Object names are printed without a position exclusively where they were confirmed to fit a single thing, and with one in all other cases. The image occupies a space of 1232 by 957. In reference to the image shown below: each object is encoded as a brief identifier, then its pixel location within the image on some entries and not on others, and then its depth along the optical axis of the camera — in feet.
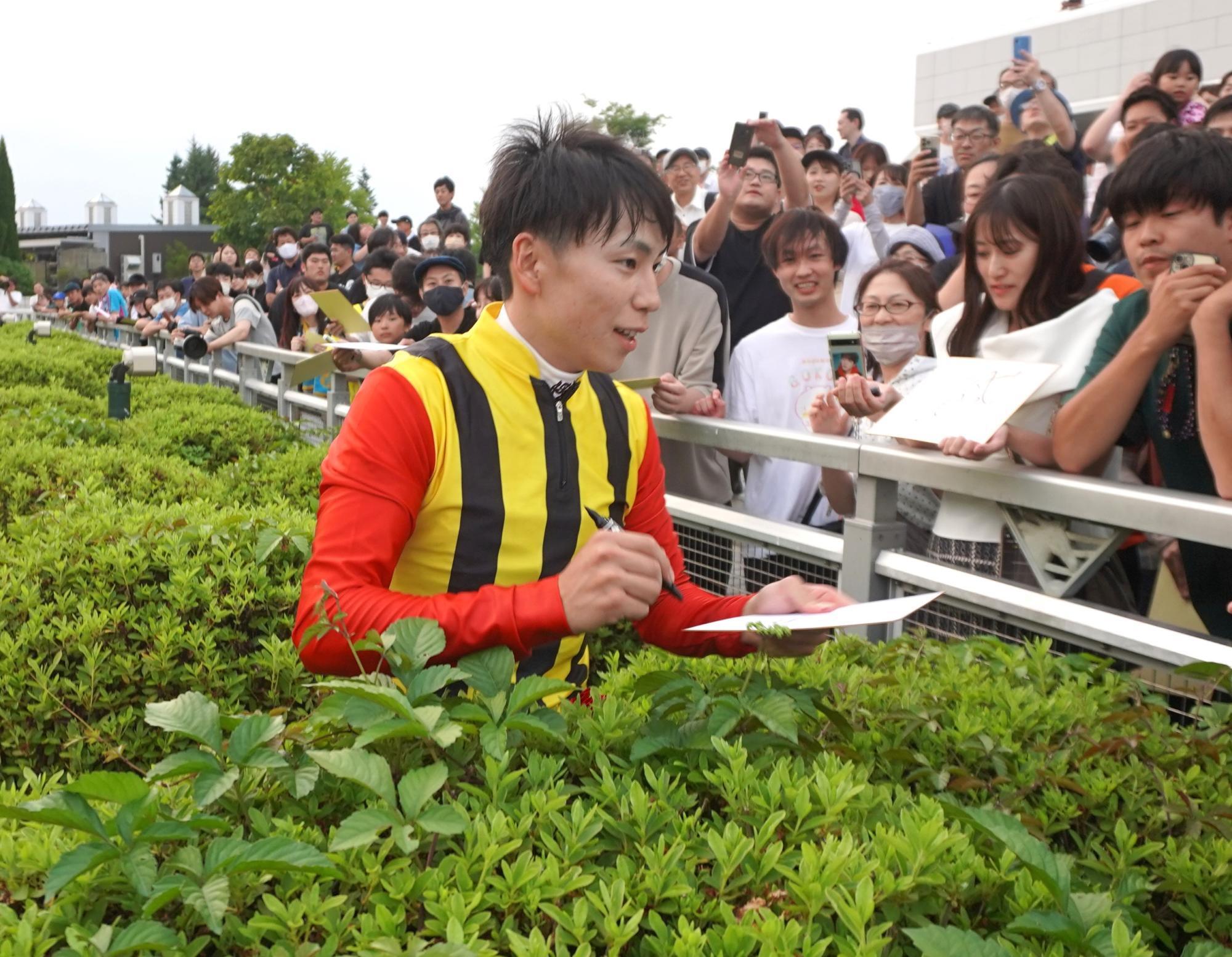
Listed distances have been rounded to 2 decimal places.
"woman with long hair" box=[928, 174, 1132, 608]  11.33
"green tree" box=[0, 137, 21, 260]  229.04
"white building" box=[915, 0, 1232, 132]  82.69
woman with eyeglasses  12.44
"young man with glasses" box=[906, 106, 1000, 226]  26.89
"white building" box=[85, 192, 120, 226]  293.02
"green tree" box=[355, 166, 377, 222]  219.61
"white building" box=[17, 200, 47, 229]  334.85
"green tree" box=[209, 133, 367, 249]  186.60
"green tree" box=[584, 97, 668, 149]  178.94
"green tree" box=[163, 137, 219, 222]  377.71
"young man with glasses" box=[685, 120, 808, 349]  22.80
